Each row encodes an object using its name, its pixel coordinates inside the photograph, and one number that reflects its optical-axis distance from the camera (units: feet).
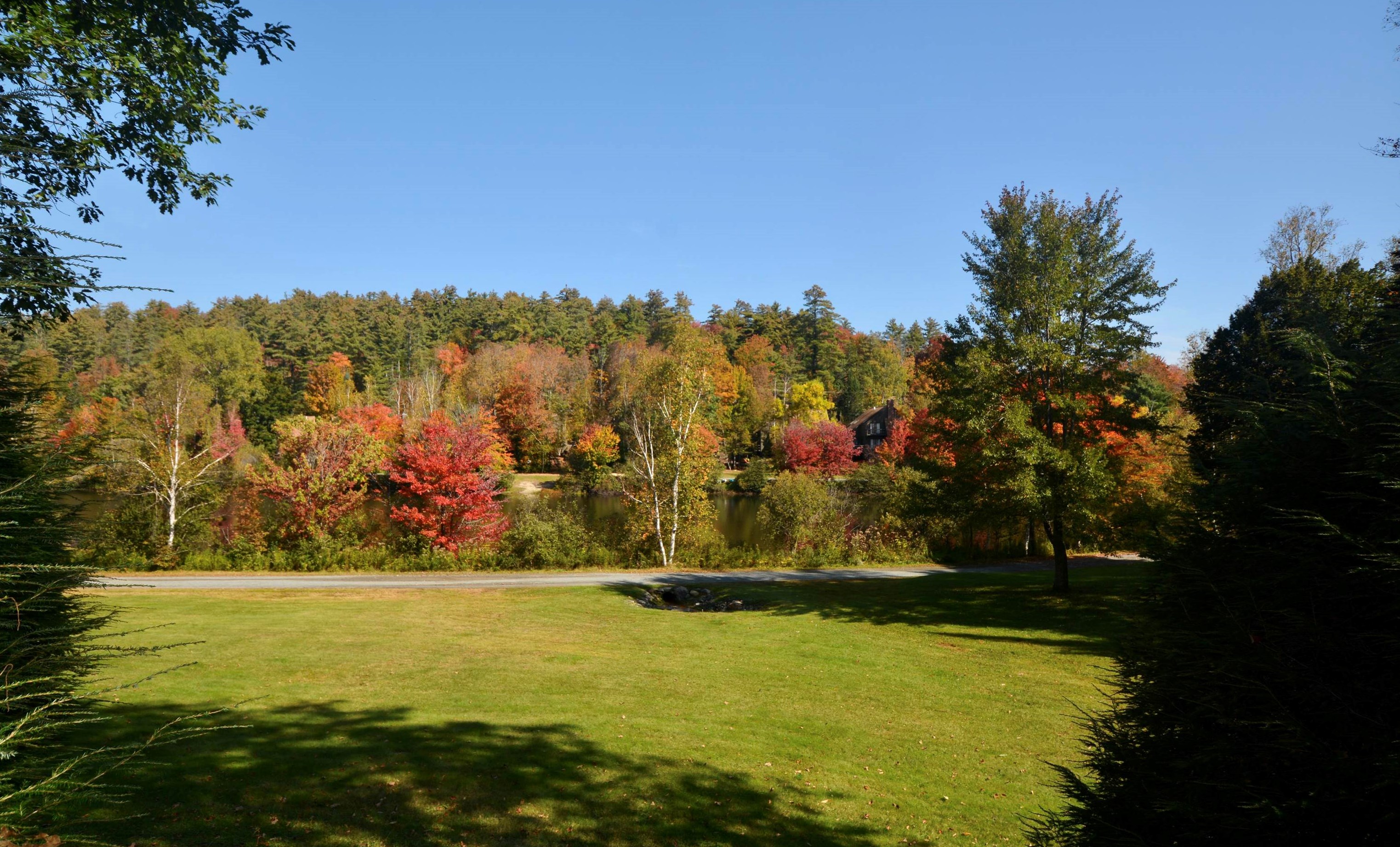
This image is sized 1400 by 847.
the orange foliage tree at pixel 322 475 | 79.56
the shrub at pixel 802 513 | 93.20
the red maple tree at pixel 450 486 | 79.71
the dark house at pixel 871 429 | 199.21
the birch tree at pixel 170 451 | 77.51
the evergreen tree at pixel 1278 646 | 8.14
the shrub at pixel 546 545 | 82.28
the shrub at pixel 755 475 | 159.25
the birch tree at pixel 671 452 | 90.17
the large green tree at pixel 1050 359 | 57.57
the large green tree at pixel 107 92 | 20.47
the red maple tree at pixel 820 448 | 167.73
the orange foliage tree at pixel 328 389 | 197.18
